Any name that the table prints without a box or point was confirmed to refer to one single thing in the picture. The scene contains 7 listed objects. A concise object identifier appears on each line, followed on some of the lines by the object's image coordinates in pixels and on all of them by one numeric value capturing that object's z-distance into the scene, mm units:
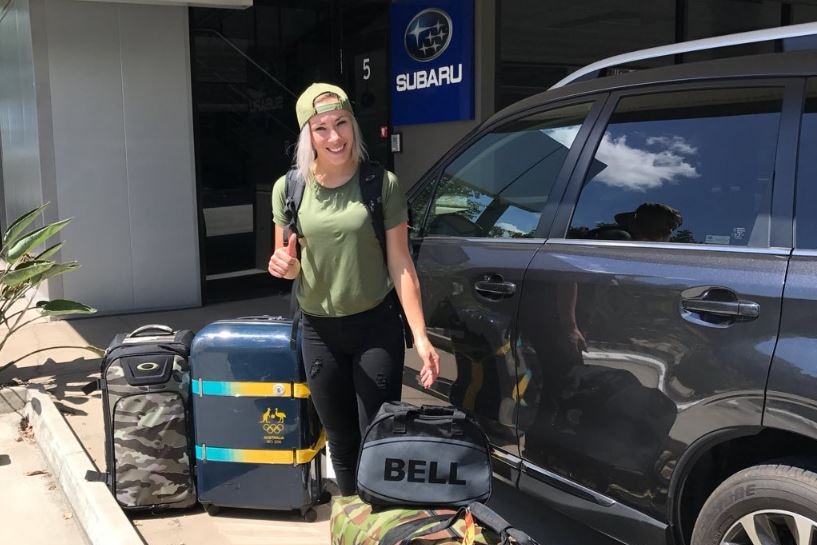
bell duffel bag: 2482
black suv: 2121
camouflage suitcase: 3414
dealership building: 6934
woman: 2693
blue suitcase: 3293
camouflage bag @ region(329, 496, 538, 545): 2184
